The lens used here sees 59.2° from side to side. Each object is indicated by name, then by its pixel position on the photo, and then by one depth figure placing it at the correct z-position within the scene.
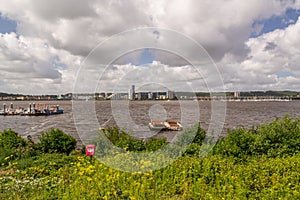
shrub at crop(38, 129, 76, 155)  11.41
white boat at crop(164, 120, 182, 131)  31.01
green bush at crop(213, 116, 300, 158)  8.91
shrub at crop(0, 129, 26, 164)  10.31
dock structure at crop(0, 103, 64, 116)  75.56
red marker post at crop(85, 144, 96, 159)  8.26
